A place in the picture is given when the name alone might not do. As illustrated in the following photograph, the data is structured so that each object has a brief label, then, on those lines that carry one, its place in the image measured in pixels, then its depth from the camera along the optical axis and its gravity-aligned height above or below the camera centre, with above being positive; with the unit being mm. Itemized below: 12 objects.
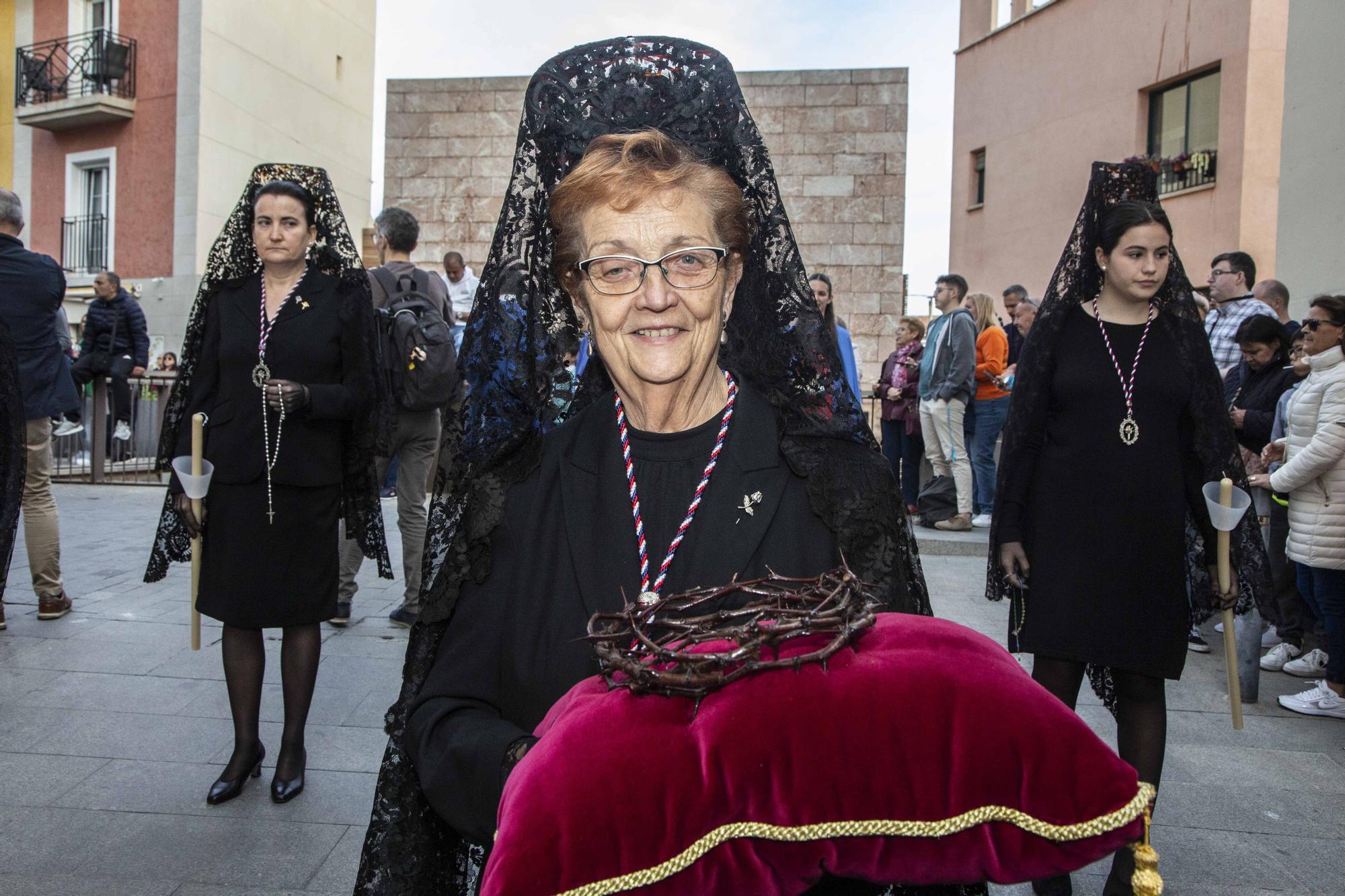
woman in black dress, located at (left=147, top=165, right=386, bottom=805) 3771 -204
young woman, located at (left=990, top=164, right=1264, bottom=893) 3365 -234
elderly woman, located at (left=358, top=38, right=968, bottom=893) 1750 -91
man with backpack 5758 +42
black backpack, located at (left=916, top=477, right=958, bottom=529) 9453 -968
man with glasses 6980 +691
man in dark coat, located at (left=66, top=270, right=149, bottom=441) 11086 +281
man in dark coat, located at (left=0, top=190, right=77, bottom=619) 5961 -72
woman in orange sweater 9320 -81
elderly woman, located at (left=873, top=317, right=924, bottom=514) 9930 -108
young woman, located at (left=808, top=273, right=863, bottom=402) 6801 +492
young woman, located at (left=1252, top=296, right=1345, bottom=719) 4832 -352
